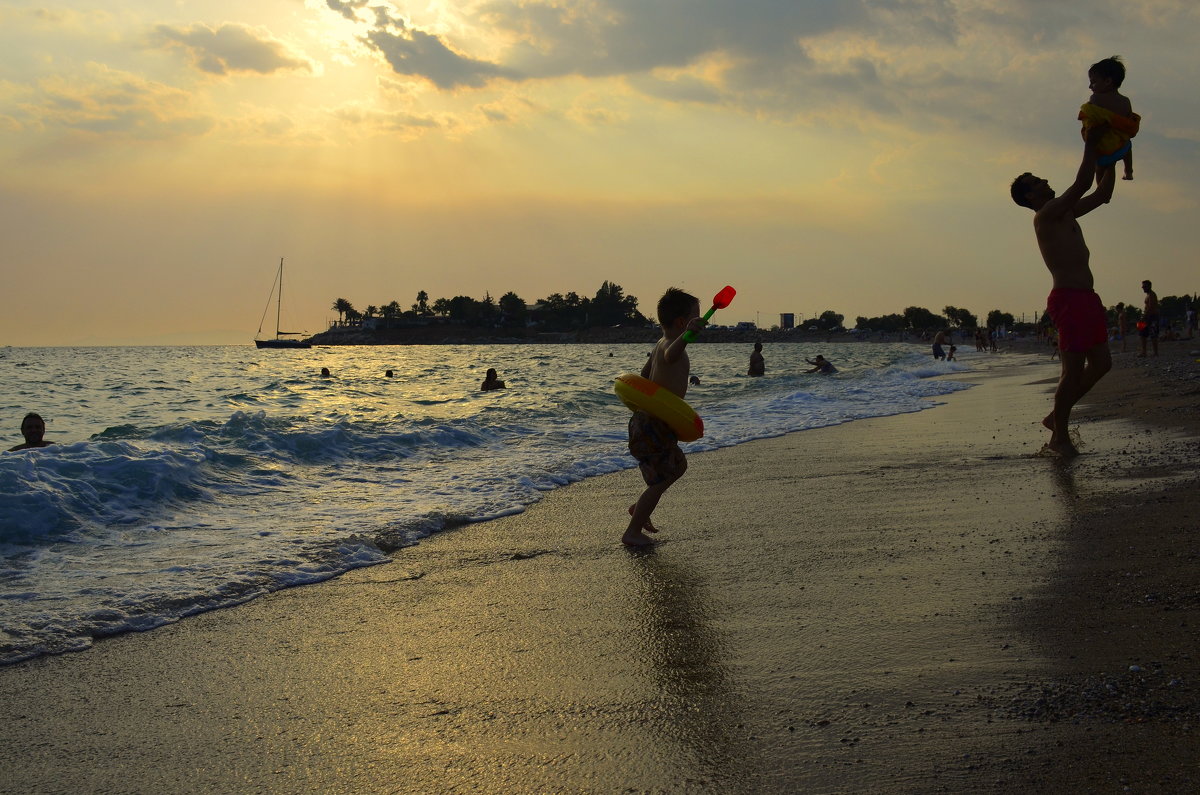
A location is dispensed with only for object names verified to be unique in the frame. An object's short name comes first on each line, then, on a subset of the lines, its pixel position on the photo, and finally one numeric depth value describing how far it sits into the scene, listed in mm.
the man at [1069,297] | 6680
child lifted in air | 5996
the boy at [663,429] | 5465
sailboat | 148200
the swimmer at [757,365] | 30719
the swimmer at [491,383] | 26500
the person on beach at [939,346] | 43312
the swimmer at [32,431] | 10062
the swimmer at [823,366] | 31141
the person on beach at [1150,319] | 24797
